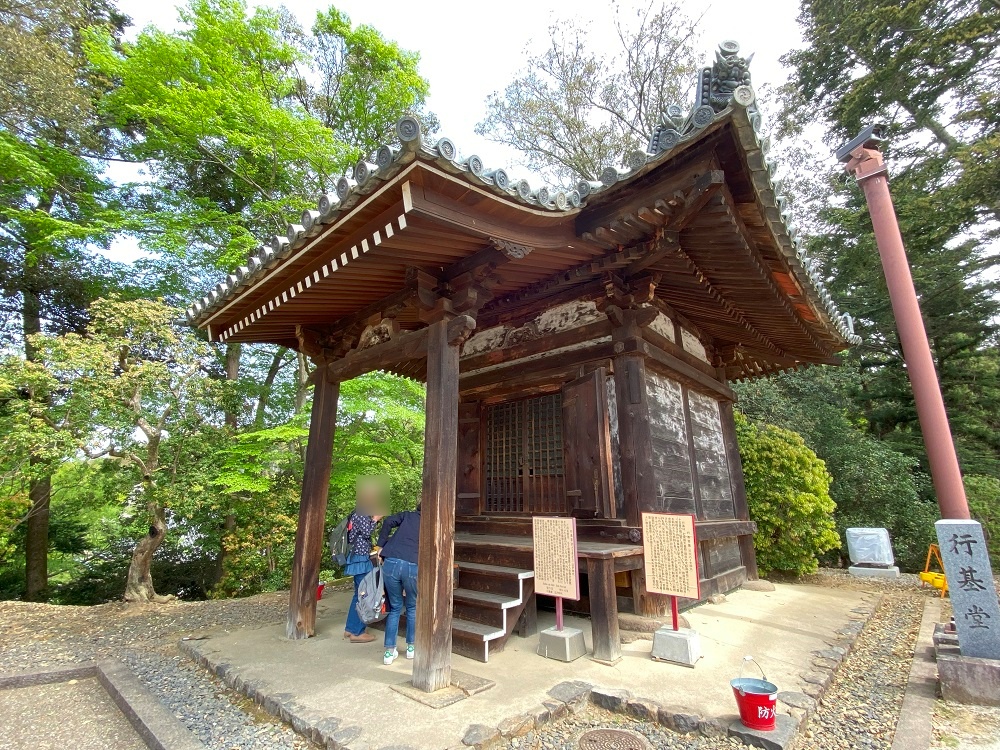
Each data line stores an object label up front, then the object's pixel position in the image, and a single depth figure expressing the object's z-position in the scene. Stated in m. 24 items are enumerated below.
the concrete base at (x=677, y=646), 3.92
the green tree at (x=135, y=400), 7.54
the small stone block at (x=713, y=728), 2.90
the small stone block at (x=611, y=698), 3.27
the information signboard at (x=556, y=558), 4.04
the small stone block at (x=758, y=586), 7.04
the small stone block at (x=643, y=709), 3.14
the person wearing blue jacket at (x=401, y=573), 4.25
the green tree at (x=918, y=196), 10.33
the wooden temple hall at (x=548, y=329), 3.29
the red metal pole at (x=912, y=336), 3.96
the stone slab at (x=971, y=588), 3.44
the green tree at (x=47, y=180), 10.20
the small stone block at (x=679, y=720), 2.98
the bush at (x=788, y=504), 8.15
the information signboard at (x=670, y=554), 3.85
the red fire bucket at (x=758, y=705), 2.81
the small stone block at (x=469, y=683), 3.49
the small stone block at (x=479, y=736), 2.77
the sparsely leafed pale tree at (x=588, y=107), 13.83
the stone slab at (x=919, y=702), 2.90
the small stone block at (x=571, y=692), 3.32
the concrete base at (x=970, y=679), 3.31
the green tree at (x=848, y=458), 10.34
